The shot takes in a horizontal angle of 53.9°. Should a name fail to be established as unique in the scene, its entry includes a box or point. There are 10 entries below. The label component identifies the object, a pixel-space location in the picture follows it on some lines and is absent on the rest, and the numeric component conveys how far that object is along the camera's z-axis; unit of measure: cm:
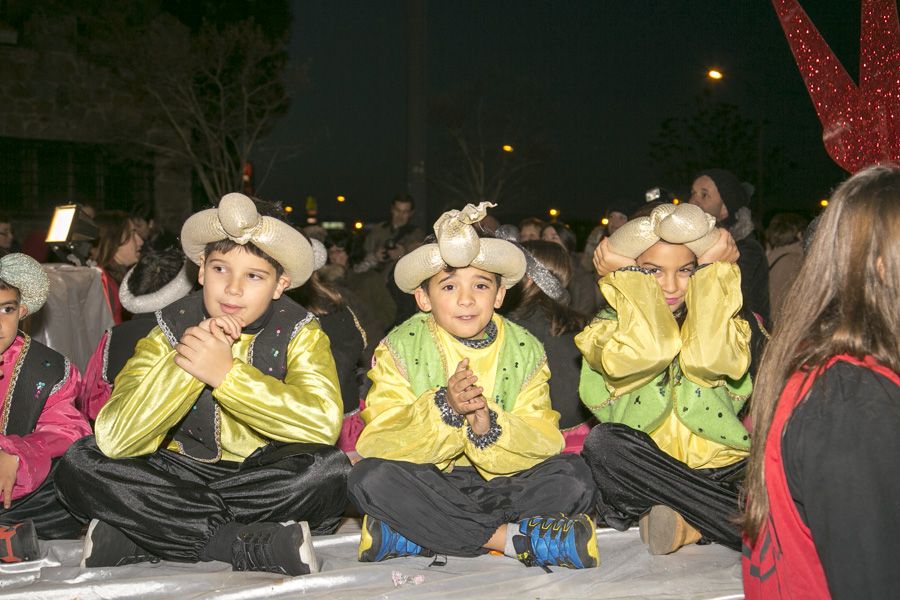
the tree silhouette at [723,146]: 2720
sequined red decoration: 341
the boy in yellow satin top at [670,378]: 344
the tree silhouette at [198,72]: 1598
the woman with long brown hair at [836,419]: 159
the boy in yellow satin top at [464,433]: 346
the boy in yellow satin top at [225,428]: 332
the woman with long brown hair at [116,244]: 650
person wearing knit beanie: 554
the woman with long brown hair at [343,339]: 470
